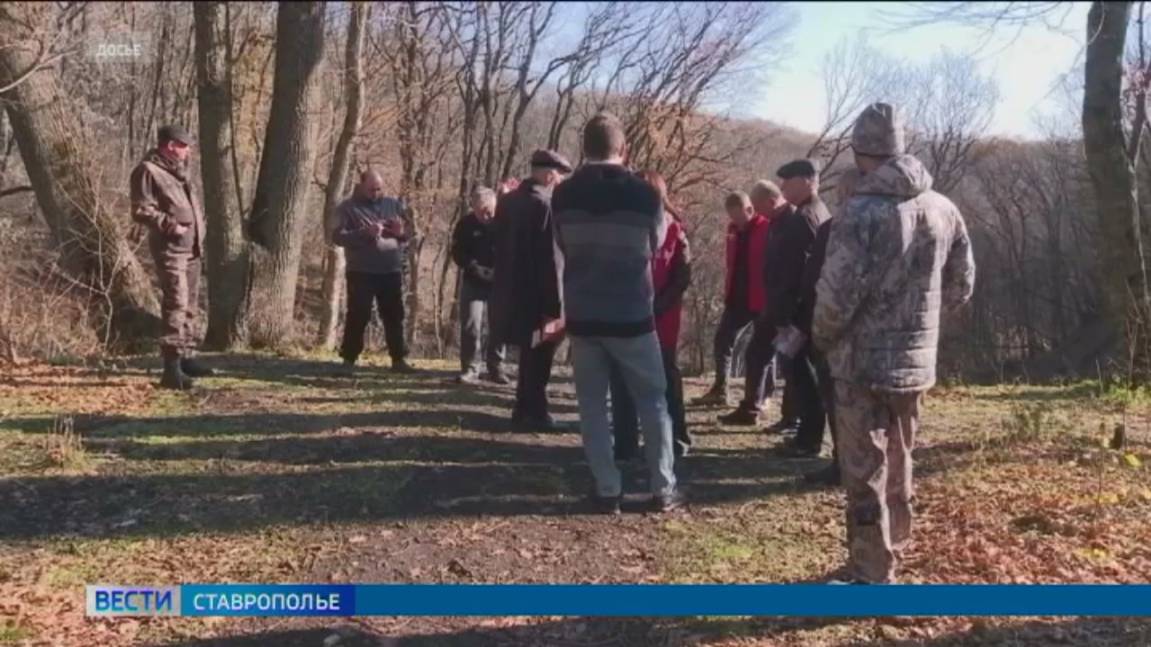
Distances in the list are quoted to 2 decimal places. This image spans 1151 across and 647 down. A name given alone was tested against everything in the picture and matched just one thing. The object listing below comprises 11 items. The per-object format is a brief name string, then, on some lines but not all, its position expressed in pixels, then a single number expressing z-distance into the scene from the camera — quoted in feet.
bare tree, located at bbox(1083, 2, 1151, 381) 28.66
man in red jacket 25.62
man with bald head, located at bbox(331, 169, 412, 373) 28.68
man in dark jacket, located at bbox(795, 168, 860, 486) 16.79
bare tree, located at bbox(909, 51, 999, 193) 122.42
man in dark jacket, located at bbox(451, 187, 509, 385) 28.89
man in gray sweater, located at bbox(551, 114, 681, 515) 16.62
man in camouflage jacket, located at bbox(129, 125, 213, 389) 24.43
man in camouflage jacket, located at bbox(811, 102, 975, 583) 13.38
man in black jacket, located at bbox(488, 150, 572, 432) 22.29
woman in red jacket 19.99
